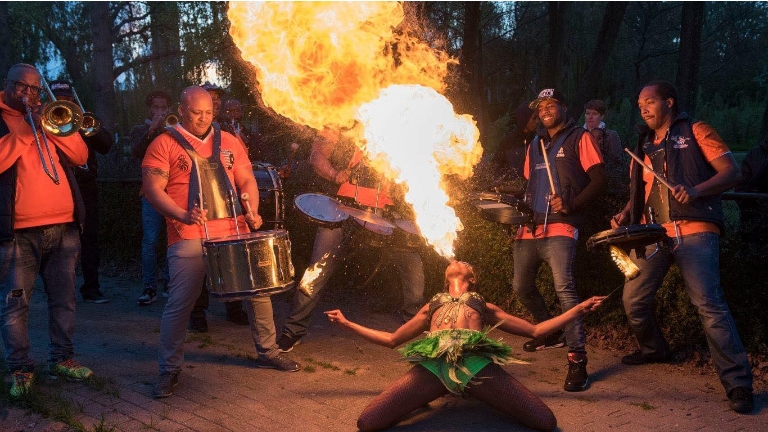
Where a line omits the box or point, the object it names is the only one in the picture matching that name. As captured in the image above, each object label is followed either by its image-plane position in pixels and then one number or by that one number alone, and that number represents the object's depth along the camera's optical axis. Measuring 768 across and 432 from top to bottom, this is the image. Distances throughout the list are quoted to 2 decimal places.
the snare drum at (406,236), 6.47
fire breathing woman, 4.69
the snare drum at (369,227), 6.18
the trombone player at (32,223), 5.44
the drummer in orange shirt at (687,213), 5.00
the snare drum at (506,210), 6.07
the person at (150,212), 7.97
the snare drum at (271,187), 7.14
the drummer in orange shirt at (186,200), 5.59
